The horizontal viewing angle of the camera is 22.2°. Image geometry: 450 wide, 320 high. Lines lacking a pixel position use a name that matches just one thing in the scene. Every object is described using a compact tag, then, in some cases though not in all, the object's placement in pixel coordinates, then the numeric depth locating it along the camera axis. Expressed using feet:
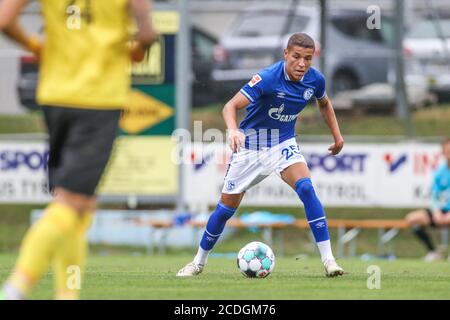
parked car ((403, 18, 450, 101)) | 64.39
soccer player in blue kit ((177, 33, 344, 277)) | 31.07
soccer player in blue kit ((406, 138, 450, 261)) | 56.08
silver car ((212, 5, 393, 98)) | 64.08
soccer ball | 30.83
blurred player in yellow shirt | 19.86
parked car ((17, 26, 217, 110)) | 64.18
